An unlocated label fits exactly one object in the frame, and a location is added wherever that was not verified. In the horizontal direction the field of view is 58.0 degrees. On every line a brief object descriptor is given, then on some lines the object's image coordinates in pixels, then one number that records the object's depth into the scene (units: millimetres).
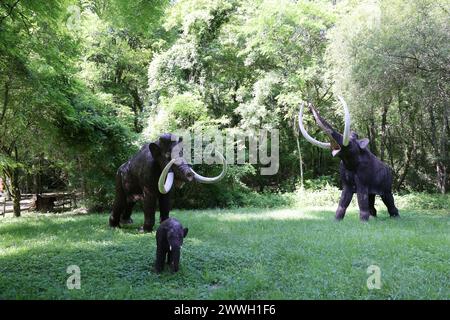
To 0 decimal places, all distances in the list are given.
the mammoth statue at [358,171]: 10828
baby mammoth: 6250
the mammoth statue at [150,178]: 8673
